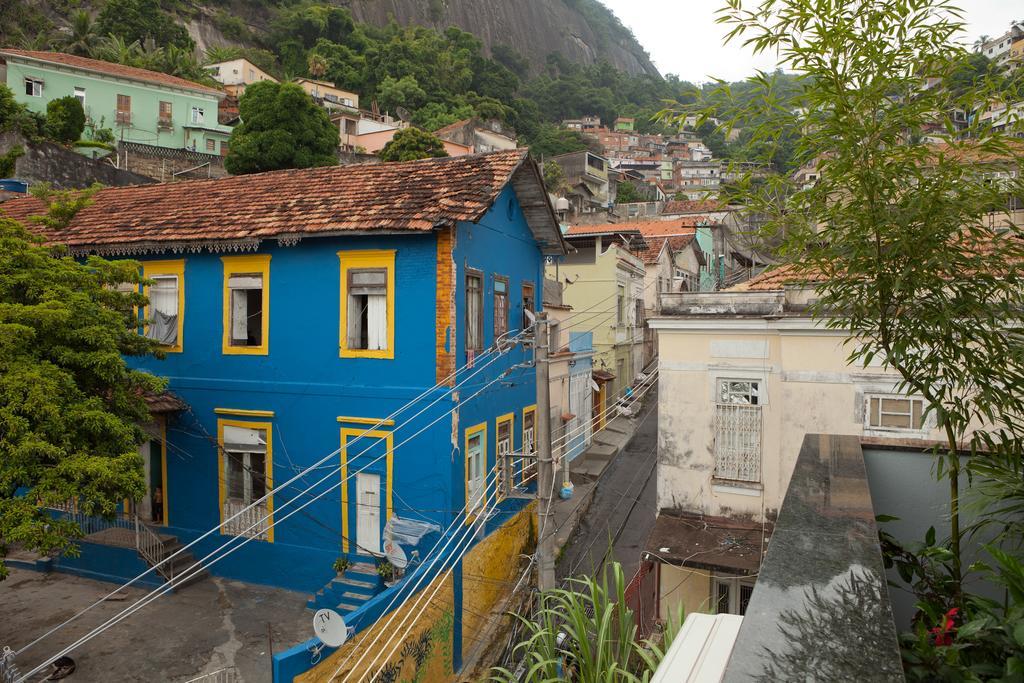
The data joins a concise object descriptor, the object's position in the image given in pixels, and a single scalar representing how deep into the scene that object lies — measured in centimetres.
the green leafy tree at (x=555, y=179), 5434
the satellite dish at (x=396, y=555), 1228
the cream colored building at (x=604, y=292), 2725
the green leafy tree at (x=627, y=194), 6700
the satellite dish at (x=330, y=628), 869
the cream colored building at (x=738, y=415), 1154
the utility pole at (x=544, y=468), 967
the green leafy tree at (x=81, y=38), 4622
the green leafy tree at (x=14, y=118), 2747
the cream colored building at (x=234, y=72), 5588
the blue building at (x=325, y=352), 1259
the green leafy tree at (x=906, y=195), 341
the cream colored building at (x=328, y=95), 5519
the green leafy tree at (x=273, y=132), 3431
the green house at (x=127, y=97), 3728
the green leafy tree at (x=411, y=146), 4056
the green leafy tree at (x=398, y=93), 6050
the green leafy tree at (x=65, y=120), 3161
